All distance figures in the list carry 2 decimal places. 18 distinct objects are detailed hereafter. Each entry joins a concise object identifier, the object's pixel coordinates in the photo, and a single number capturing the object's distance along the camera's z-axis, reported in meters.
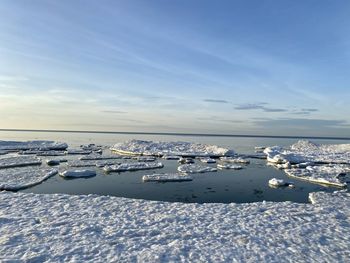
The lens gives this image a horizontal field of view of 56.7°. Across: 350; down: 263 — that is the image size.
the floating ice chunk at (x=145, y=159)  37.38
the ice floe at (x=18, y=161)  30.60
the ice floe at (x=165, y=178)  24.19
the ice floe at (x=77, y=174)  25.62
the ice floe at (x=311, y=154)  38.34
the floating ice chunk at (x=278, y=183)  22.97
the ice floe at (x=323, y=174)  24.22
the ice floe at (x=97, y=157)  38.09
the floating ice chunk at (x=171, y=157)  40.62
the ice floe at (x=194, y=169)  28.93
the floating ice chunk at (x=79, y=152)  46.78
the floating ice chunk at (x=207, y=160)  37.33
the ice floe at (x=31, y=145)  52.75
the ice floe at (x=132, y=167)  29.25
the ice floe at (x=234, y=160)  37.59
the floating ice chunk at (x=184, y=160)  36.47
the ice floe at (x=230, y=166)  32.13
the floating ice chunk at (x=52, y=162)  33.00
